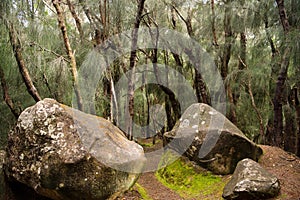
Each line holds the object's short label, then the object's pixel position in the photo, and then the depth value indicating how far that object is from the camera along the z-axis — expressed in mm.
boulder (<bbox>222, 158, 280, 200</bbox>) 3590
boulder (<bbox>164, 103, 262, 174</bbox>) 4746
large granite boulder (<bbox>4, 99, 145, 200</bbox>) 3438
